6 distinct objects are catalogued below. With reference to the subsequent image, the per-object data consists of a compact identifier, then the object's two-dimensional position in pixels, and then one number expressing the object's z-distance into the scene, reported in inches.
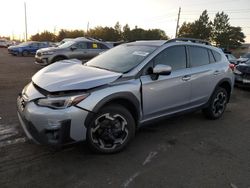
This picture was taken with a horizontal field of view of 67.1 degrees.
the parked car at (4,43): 1256.3
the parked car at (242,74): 278.4
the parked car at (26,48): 692.5
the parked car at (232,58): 468.9
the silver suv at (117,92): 93.5
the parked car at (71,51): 369.2
